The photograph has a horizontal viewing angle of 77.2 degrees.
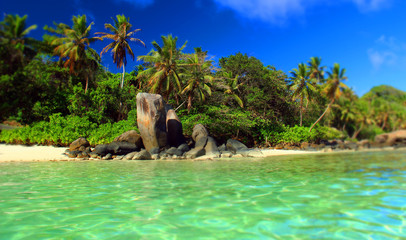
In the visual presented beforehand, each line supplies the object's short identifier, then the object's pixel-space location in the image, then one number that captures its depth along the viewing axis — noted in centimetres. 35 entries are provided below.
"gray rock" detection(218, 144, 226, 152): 1711
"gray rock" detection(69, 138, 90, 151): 1555
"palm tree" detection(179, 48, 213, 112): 2105
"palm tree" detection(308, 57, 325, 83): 3378
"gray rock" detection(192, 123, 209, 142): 1806
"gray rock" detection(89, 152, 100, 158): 1462
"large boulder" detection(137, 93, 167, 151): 1566
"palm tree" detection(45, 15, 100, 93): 2261
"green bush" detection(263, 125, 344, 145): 2395
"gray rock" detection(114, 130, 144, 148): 1641
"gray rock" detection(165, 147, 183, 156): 1531
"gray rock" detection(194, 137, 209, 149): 1673
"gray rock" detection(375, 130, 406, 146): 3609
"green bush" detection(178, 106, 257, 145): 1994
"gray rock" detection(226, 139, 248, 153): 1730
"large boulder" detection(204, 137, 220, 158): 1566
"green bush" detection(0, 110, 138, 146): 1653
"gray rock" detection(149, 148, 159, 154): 1530
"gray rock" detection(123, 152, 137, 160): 1451
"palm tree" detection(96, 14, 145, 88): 2597
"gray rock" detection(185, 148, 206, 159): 1515
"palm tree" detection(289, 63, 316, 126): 2748
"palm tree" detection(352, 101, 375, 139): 4394
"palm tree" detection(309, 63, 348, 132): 3269
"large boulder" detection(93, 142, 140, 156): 1495
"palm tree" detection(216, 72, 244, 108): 2325
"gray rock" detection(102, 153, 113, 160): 1425
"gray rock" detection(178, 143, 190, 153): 1612
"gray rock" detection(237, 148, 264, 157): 1620
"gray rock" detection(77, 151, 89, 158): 1435
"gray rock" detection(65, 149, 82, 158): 1427
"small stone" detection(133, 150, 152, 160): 1448
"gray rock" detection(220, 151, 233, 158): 1578
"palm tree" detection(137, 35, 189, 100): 2064
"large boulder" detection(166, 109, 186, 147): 1755
